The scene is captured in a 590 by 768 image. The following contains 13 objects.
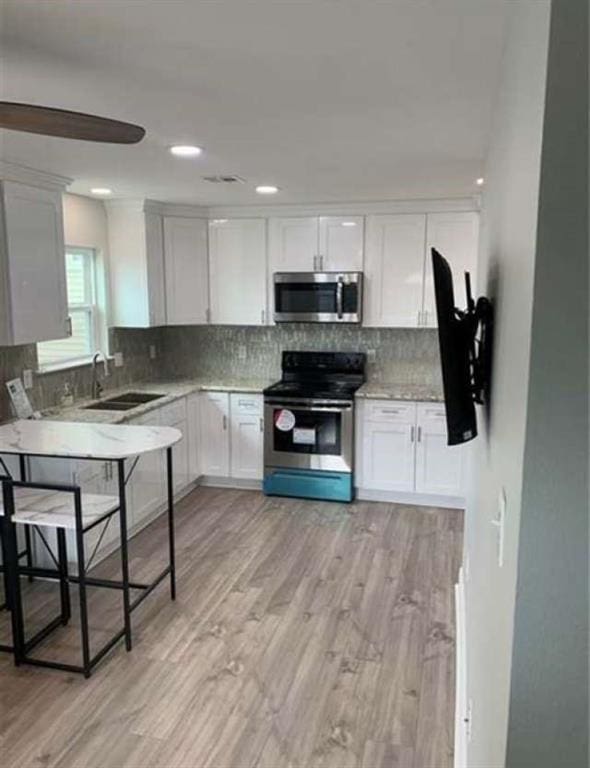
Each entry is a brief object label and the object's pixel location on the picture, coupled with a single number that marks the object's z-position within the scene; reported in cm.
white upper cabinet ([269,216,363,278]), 501
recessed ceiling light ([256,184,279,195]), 407
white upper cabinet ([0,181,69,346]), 335
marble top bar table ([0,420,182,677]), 275
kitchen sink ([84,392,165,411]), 441
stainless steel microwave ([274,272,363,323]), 497
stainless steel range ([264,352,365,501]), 491
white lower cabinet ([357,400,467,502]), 478
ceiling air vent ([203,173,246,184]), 366
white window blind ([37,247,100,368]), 458
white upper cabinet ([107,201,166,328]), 484
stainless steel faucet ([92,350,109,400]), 468
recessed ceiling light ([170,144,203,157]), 282
